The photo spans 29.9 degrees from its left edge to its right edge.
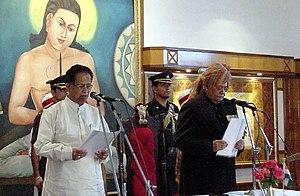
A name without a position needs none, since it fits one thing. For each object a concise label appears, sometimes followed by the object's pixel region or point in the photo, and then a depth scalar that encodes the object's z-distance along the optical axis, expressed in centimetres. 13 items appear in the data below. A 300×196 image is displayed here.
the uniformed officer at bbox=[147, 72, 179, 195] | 474
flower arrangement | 308
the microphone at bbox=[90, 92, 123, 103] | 303
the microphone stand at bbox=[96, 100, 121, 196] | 294
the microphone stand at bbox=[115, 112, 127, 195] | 402
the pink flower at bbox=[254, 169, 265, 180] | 307
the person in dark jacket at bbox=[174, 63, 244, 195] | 349
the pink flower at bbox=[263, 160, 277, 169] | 308
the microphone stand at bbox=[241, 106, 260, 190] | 328
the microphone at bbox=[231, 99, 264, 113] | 332
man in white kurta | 341
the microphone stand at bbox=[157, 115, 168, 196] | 459
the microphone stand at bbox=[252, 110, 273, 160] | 340
